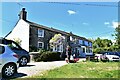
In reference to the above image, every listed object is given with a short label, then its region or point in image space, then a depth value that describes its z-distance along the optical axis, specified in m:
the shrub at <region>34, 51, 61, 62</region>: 8.39
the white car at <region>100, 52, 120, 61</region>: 9.52
